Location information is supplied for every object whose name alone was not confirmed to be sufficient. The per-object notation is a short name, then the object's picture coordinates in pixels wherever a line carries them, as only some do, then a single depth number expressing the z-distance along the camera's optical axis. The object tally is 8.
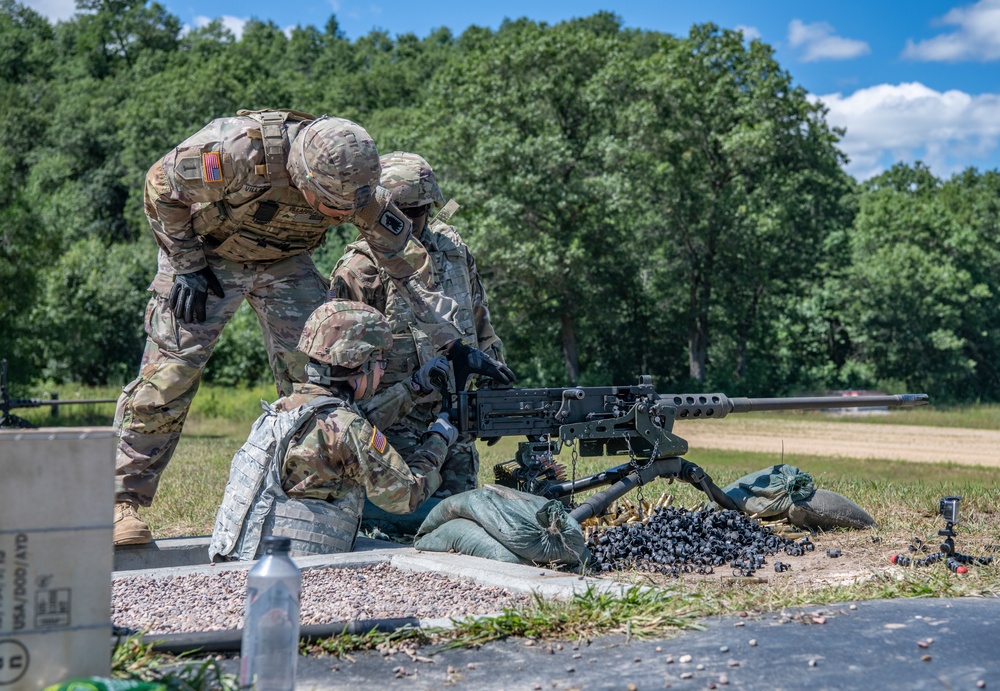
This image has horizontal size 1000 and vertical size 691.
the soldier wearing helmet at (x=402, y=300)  7.68
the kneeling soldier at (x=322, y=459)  5.58
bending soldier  6.27
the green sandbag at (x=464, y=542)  5.76
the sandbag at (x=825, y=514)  7.45
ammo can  3.08
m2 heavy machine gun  6.79
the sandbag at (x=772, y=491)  7.50
